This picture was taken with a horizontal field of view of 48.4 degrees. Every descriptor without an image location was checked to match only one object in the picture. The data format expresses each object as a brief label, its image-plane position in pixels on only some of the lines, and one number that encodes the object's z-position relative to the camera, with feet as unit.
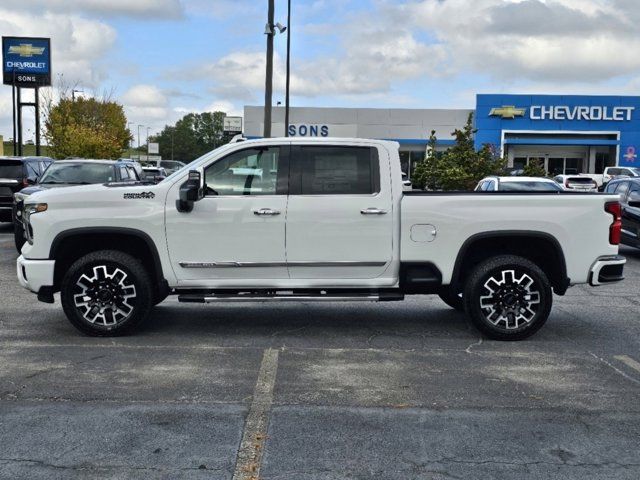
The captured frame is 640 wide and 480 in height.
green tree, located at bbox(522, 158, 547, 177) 97.25
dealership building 156.04
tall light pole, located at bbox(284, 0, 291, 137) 112.76
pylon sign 149.38
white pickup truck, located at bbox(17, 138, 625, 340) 22.21
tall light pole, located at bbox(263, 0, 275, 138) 68.74
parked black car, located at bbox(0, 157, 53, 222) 54.60
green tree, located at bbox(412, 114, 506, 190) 88.58
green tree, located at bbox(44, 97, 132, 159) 147.02
